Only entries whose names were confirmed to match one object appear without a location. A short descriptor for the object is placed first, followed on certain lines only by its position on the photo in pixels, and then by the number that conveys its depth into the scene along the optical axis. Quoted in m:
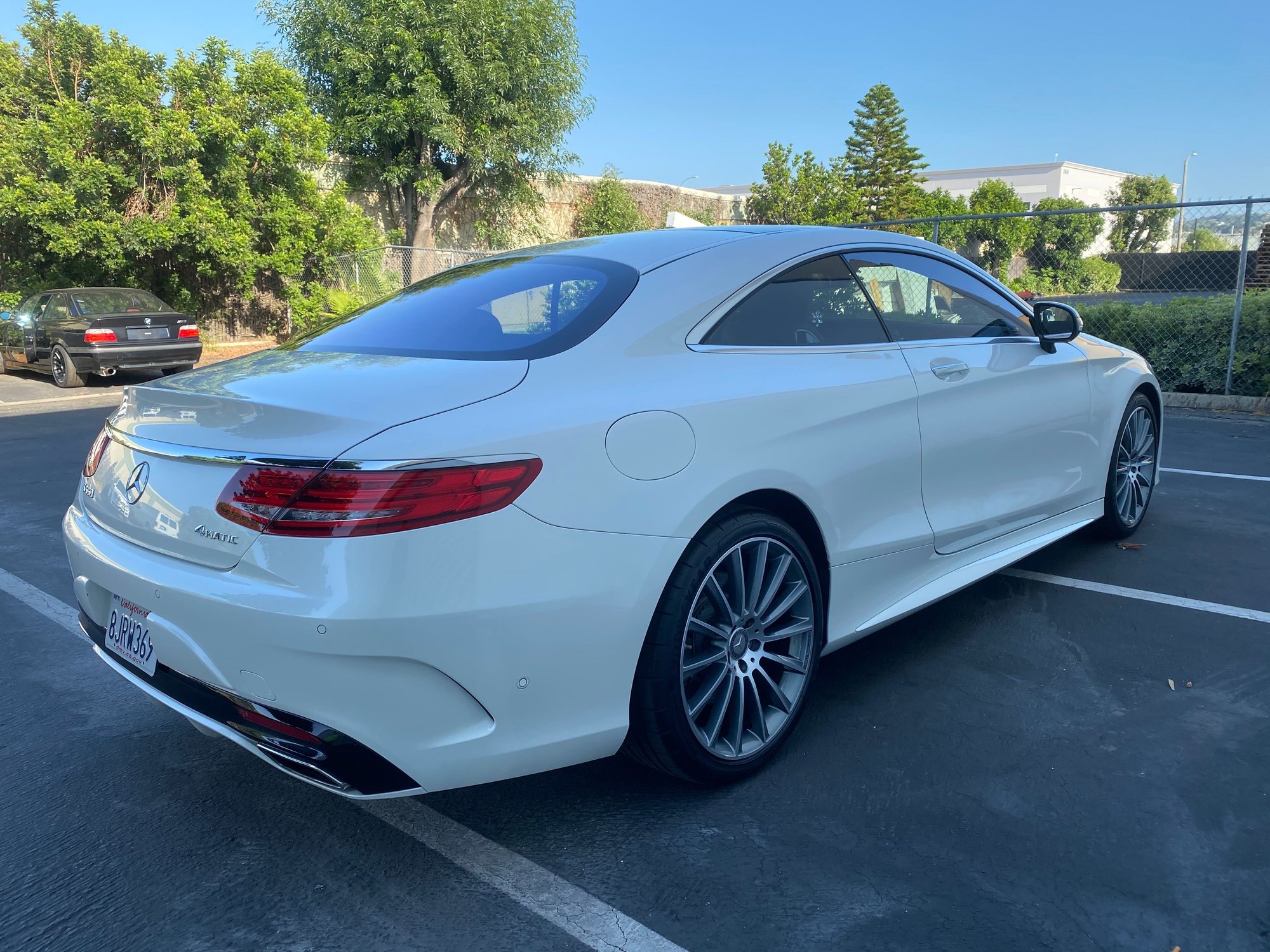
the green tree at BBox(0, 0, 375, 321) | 15.65
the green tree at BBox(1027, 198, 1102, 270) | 26.11
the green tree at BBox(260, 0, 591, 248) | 23.00
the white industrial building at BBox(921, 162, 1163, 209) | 89.62
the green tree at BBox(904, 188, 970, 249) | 51.09
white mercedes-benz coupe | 2.07
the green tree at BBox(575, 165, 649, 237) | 29.19
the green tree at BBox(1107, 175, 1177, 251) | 43.06
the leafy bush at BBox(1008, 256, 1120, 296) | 26.46
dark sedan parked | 13.30
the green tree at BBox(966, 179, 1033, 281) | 32.34
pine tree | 51.47
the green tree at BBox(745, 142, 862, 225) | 41.62
